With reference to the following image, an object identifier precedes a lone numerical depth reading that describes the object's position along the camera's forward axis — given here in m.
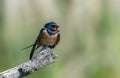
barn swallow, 5.14
